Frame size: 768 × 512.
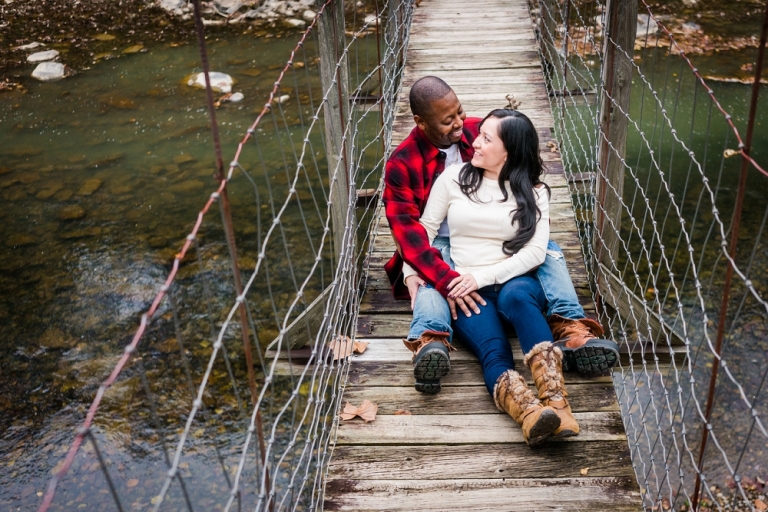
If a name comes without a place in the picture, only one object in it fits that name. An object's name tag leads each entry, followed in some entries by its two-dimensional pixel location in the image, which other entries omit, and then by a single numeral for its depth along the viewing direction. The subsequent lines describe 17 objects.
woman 2.25
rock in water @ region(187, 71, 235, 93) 7.50
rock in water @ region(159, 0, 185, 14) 9.73
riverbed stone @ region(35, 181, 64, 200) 6.12
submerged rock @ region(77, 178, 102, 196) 6.16
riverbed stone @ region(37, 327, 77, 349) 4.62
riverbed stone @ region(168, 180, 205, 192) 6.10
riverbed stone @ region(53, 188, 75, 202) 6.09
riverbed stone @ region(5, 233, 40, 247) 5.58
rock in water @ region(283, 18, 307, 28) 9.15
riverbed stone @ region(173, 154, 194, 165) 6.45
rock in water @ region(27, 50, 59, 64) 8.66
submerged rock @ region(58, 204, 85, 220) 5.86
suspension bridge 1.99
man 2.22
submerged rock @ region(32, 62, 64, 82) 8.23
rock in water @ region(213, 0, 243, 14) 9.58
